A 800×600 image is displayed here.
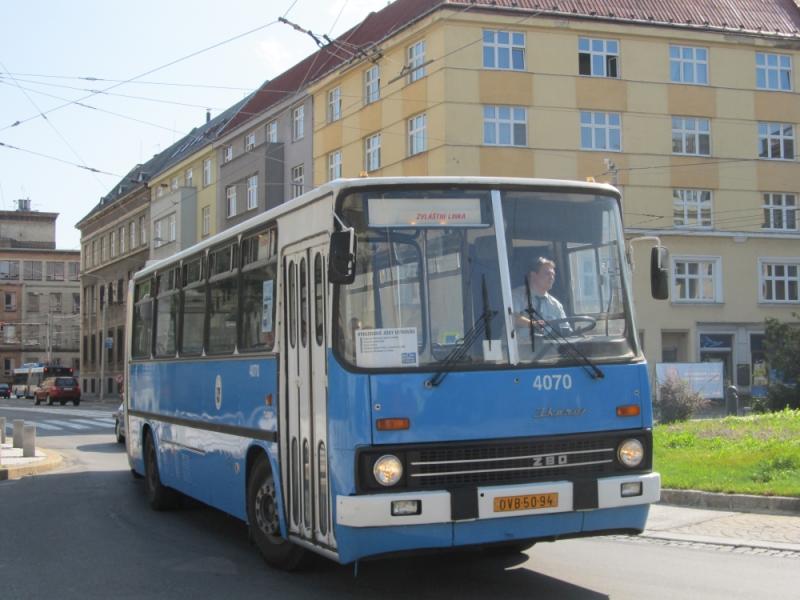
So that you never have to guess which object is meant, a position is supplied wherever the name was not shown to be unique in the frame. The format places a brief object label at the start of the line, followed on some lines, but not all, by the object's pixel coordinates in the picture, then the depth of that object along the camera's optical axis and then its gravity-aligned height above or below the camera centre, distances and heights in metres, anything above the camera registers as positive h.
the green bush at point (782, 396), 26.77 -0.80
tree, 27.02 +0.14
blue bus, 6.88 -0.01
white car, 25.83 -1.23
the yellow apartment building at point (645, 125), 38.06 +9.29
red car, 64.00 -0.88
